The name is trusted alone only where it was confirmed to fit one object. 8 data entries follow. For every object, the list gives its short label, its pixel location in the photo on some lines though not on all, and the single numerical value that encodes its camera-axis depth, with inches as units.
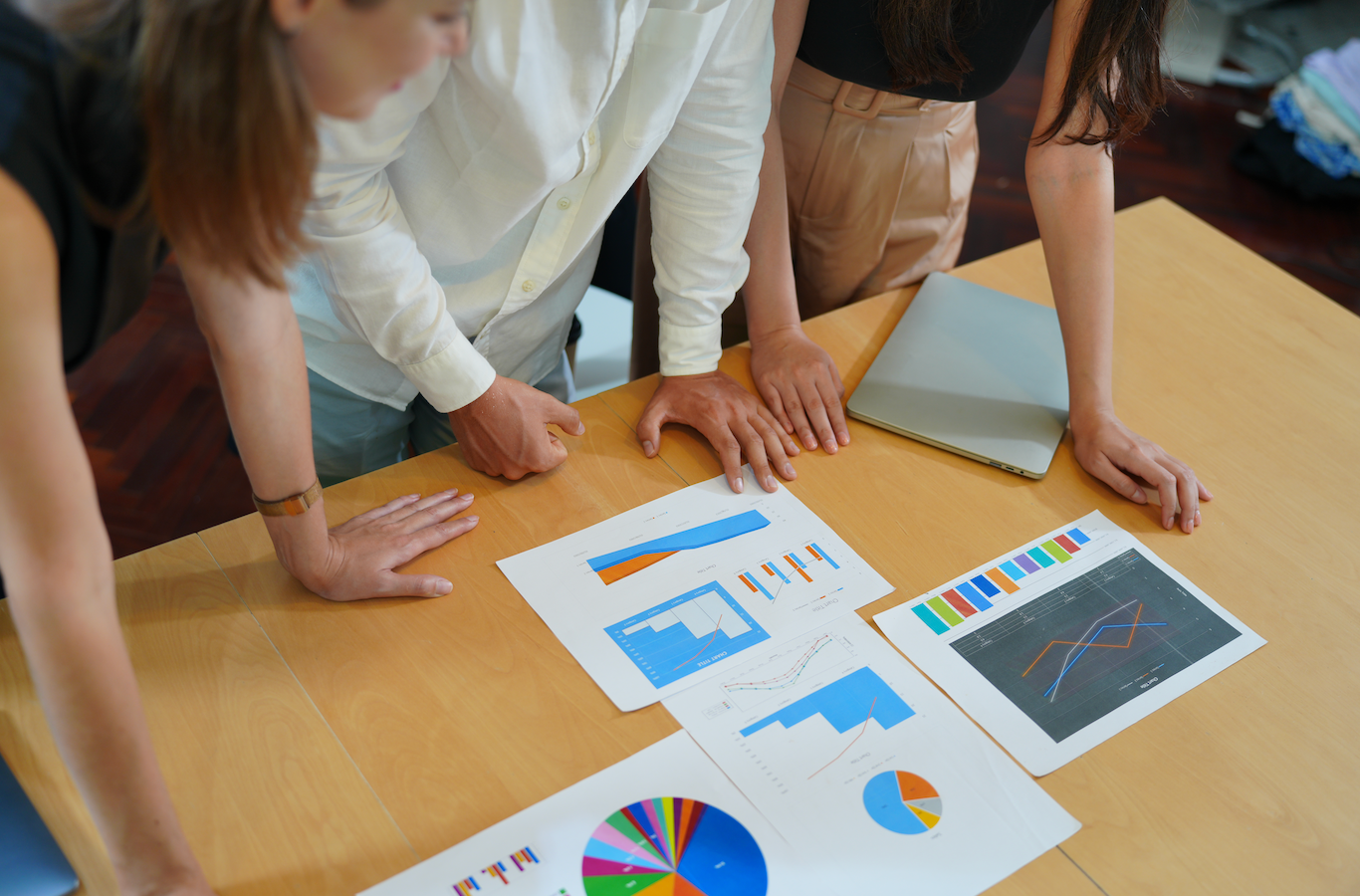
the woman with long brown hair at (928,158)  45.5
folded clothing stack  118.4
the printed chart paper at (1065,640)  35.6
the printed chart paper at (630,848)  29.2
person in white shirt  35.9
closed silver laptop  46.6
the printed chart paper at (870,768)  30.9
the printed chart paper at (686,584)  36.2
